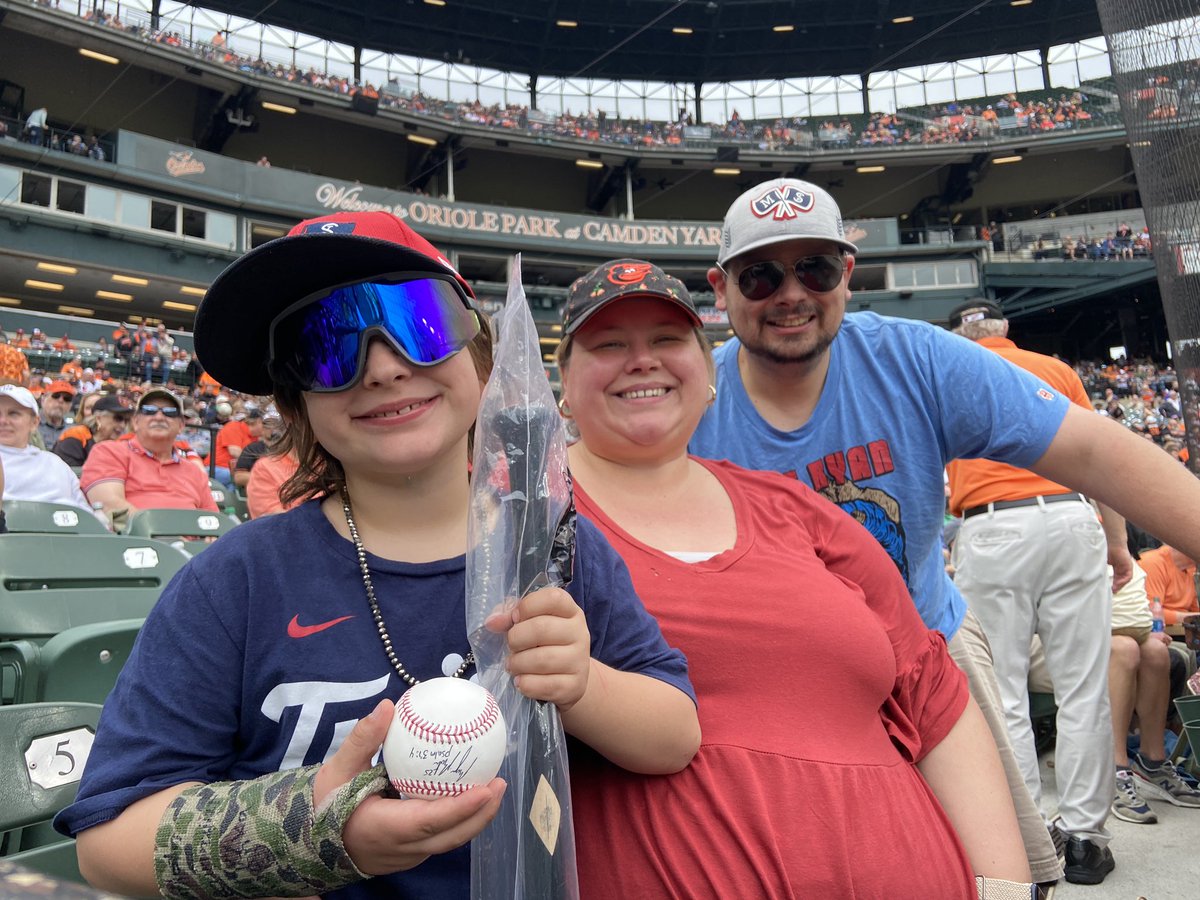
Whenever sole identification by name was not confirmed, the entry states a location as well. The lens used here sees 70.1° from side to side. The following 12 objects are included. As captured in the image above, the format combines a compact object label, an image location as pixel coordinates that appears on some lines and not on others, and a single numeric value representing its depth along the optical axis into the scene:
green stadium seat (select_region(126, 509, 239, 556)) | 4.60
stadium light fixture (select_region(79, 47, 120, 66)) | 23.62
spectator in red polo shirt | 5.13
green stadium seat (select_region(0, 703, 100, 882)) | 1.42
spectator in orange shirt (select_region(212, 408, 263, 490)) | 7.92
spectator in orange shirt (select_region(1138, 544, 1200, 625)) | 5.04
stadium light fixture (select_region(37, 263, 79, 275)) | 20.92
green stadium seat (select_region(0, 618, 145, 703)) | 2.10
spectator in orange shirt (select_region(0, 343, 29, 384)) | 5.25
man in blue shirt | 2.04
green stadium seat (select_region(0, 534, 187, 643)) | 2.75
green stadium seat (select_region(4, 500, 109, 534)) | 4.07
